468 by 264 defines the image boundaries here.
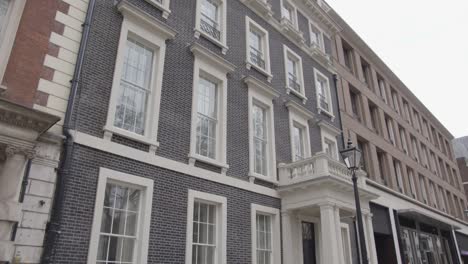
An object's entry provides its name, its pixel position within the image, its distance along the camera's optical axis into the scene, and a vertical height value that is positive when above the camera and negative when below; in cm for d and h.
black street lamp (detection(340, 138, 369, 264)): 978 +303
